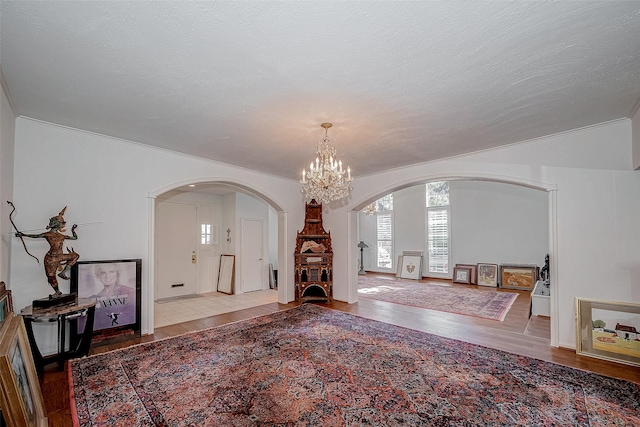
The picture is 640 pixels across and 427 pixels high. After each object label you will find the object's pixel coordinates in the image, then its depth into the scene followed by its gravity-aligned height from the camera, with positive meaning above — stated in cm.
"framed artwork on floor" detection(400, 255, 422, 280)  949 -150
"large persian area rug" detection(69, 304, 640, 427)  230 -158
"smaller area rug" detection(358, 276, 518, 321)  559 -175
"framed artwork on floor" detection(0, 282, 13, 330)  235 -72
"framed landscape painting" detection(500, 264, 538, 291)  761 -145
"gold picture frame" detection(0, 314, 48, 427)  172 -106
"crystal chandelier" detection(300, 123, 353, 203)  340 +54
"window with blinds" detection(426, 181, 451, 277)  941 -20
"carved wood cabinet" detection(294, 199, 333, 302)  625 -84
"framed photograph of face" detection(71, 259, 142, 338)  367 -90
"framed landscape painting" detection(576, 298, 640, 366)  326 -128
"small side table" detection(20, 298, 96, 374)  288 -116
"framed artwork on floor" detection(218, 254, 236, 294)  743 -133
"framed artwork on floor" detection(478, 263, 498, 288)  813 -150
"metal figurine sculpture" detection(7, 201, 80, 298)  318 -35
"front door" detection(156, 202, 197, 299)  690 -65
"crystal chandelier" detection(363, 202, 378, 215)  1027 +52
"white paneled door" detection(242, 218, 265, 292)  760 -88
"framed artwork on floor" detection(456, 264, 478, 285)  846 -152
